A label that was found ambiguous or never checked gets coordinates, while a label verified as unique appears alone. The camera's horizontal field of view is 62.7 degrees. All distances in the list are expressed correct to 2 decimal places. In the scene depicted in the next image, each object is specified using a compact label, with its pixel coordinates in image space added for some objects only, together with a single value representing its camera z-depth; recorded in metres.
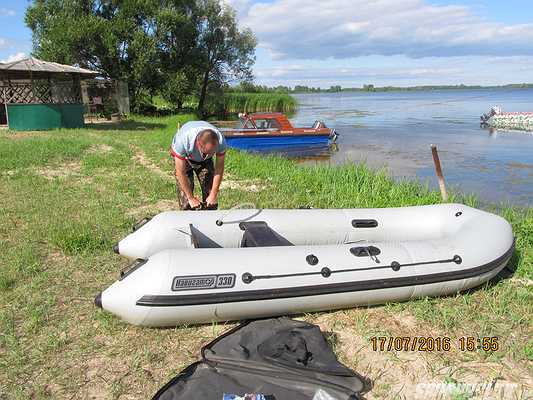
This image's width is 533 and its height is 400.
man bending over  3.73
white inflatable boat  2.67
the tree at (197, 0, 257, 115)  24.25
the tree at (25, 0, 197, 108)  18.98
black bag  2.13
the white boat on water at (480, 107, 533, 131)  19.41
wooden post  5.32
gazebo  13.82
